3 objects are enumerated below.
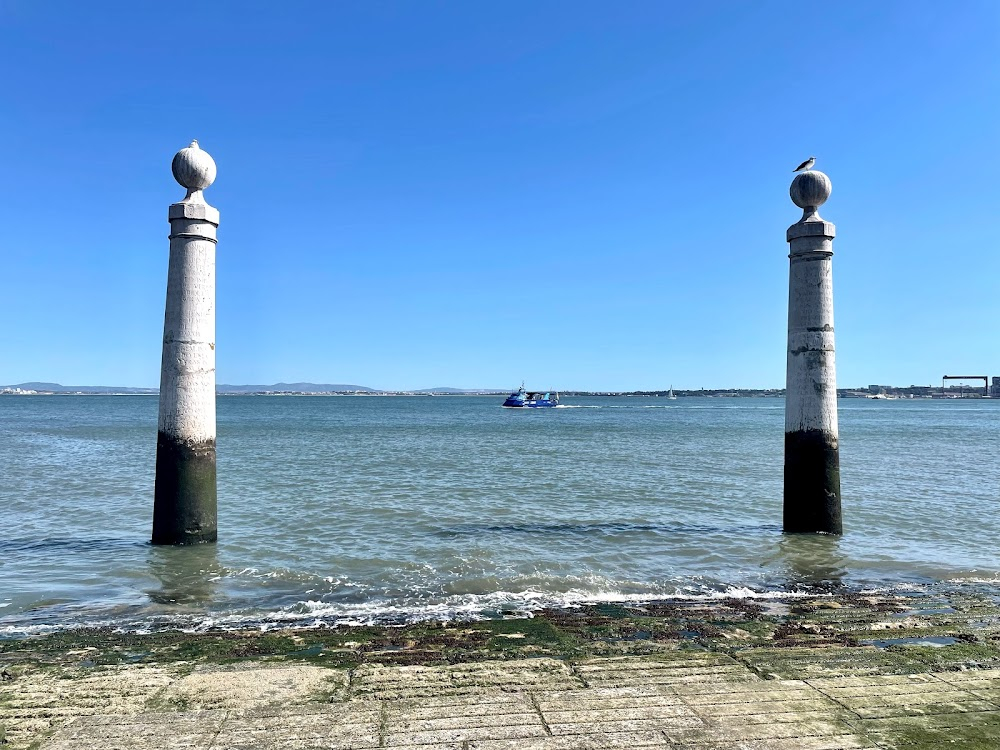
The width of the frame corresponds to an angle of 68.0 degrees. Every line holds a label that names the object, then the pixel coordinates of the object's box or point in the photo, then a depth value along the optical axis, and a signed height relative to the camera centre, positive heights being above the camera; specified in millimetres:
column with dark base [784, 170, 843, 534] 11383 +435
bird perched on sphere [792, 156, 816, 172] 11875 +3827
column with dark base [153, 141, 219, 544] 10328 +247
